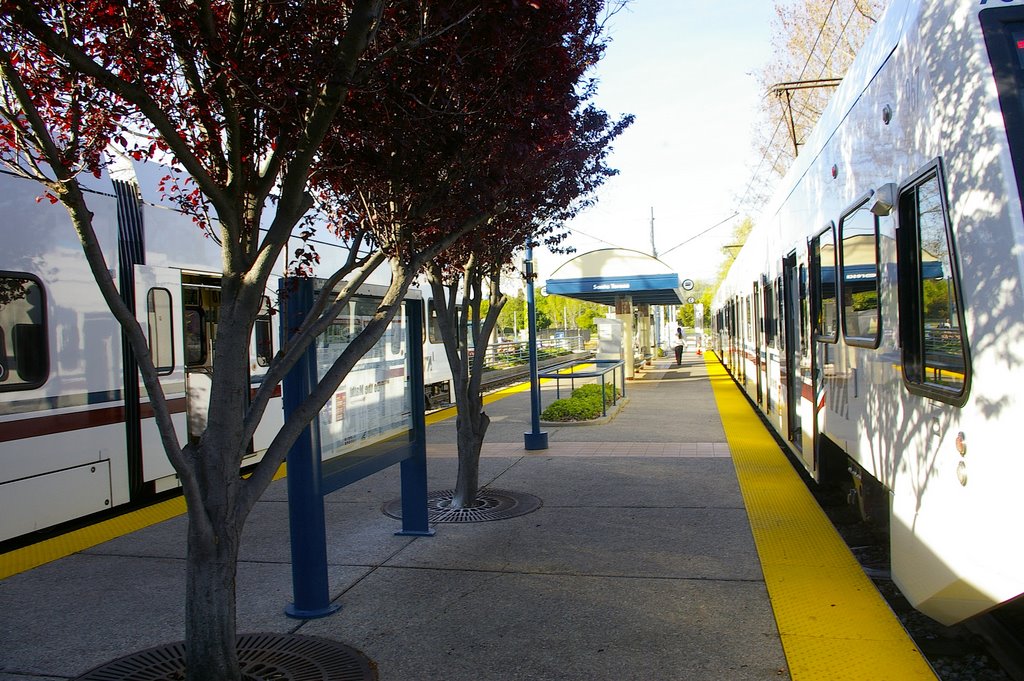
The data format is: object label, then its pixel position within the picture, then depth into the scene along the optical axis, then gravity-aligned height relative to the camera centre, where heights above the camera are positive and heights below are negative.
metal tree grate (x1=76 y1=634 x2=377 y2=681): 3.92 -1.58
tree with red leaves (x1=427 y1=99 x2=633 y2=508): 6.95 +0.69
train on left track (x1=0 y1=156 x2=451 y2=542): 6.02 -0.05
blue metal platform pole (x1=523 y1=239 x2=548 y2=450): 10.50 -0.95
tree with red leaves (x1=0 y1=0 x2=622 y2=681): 3.47 +1.14
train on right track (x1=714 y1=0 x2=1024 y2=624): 2.97 +0.14
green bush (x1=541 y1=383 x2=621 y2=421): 13.25 -1.25
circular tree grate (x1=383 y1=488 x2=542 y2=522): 7.05 -1.54
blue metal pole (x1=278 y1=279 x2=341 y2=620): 4.77 -1.01
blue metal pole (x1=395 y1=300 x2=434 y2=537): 6.45 -0.98
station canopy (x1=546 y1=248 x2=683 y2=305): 21.22 +1.47
